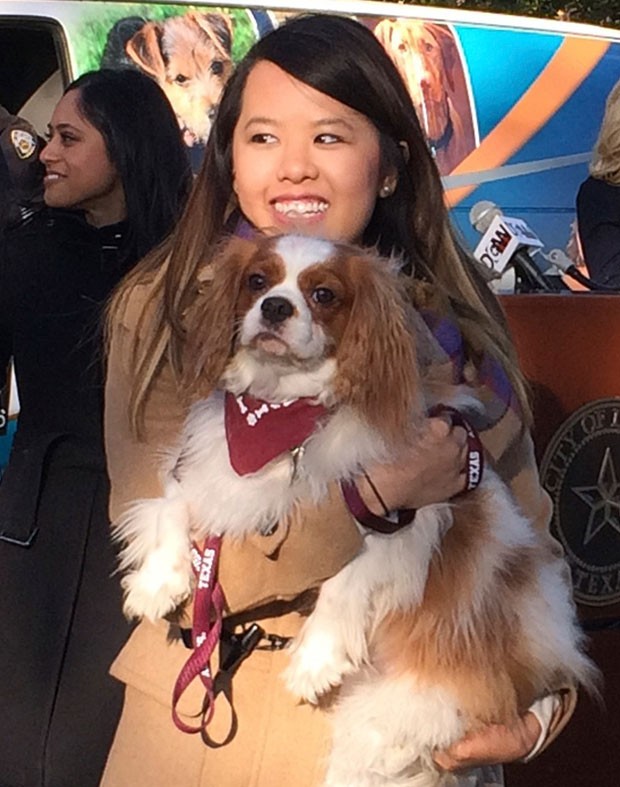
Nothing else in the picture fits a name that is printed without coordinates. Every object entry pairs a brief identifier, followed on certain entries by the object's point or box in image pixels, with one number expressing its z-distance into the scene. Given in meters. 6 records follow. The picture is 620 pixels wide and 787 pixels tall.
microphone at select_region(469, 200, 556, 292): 4.27
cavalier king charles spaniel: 2.24
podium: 3.44
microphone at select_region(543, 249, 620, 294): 4.29
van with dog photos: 6.05
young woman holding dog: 2.20
